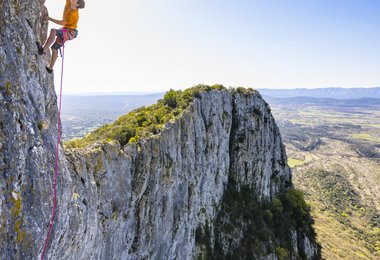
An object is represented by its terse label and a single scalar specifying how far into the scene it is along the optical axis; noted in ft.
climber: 45.73
